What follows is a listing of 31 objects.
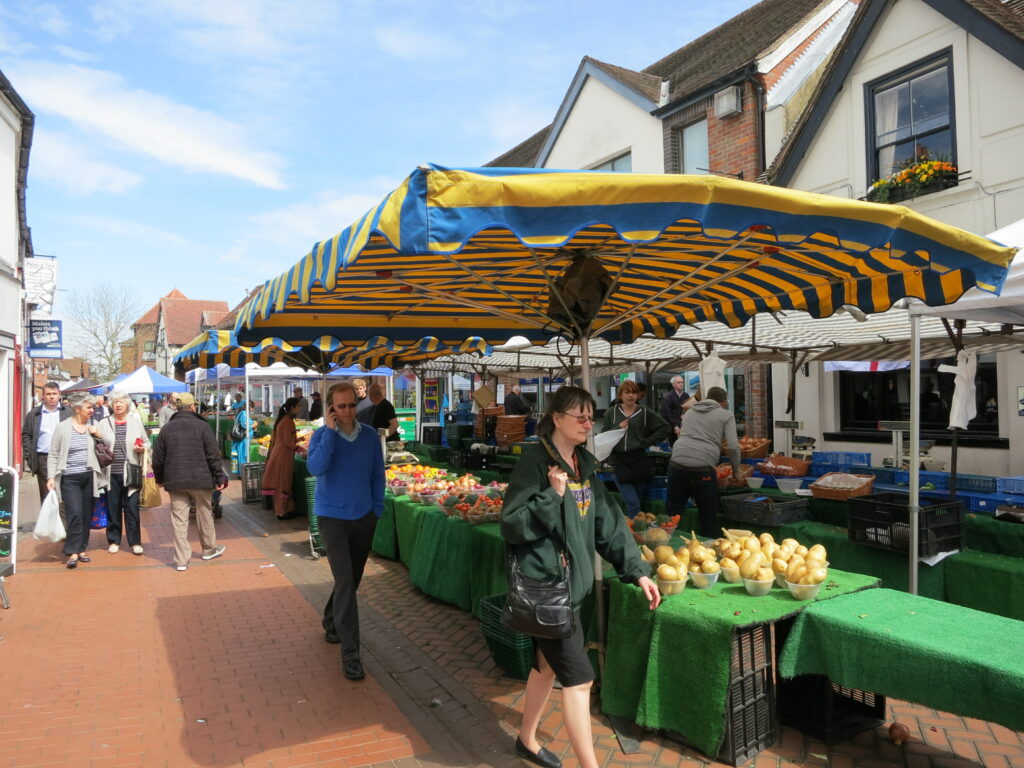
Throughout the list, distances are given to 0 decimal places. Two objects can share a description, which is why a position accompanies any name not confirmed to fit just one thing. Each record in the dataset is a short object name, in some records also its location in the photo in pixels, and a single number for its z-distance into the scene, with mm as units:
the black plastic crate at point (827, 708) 3633
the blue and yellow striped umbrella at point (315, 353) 6812
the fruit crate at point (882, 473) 7305
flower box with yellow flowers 9773
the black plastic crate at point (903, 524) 4887
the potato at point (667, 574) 3730
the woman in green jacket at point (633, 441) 7184
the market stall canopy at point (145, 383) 19094
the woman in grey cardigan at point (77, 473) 7395
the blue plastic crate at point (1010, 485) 6234
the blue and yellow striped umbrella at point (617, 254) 2559
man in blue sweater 4637
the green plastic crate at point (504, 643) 4441
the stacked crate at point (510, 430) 12477
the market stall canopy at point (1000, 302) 4215
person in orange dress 10461
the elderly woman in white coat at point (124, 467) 8164
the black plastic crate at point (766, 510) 6245
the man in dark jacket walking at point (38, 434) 9805
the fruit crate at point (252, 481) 12195
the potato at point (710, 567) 3900
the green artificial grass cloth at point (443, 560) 5938
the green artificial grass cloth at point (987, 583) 4734
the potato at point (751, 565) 3758
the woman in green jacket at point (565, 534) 3121
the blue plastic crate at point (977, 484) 6422
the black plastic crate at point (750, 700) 3381
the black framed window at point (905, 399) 10578
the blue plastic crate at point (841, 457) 8477
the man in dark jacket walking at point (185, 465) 7441
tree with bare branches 48969
